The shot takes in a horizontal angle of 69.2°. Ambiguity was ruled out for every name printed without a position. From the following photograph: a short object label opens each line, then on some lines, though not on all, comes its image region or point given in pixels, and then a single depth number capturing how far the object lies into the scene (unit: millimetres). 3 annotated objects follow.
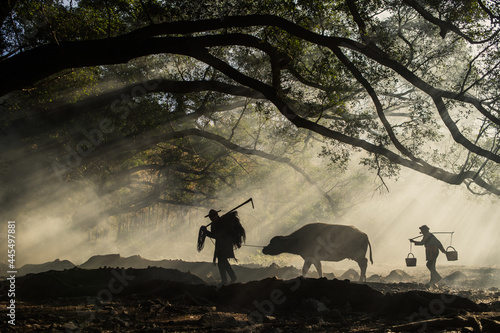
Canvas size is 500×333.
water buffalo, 14070
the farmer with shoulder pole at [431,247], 14159
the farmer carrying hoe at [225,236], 10992
